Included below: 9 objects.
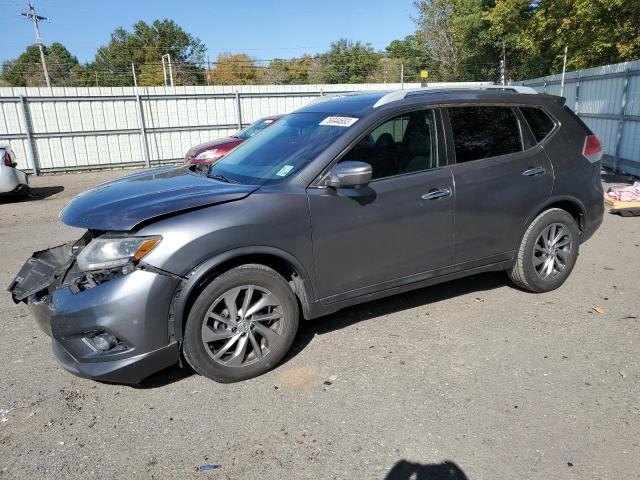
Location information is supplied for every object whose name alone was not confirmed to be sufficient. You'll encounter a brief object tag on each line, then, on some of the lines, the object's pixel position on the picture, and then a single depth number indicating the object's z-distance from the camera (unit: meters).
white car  10.16
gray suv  2.94
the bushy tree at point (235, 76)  48.40
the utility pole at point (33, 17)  45.16
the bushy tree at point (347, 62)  48.84
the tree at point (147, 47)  62.72
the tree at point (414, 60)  44.91
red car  10.49
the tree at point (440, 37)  44.25
